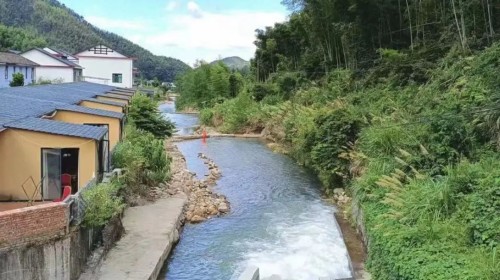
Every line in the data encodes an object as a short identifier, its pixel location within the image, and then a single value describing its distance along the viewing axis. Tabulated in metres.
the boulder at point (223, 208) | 18.02
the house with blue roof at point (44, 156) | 11.88
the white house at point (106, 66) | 53.69
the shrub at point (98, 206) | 10.47
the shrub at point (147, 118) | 23.84
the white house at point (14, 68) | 36.75
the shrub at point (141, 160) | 15.95
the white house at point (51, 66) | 49.58
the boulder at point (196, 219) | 16.70
